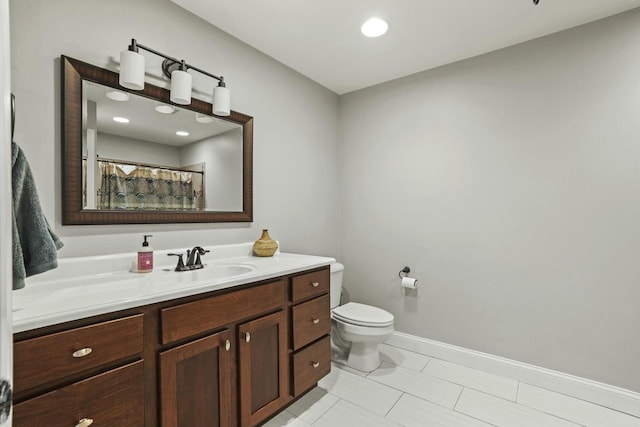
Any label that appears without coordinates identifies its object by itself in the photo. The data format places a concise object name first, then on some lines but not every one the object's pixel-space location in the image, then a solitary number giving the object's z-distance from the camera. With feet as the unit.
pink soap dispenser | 5.05
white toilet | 7.18
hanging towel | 2.97
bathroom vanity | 2.94
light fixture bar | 4.91
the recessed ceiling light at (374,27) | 6.41
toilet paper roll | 8.36
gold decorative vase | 6.97
